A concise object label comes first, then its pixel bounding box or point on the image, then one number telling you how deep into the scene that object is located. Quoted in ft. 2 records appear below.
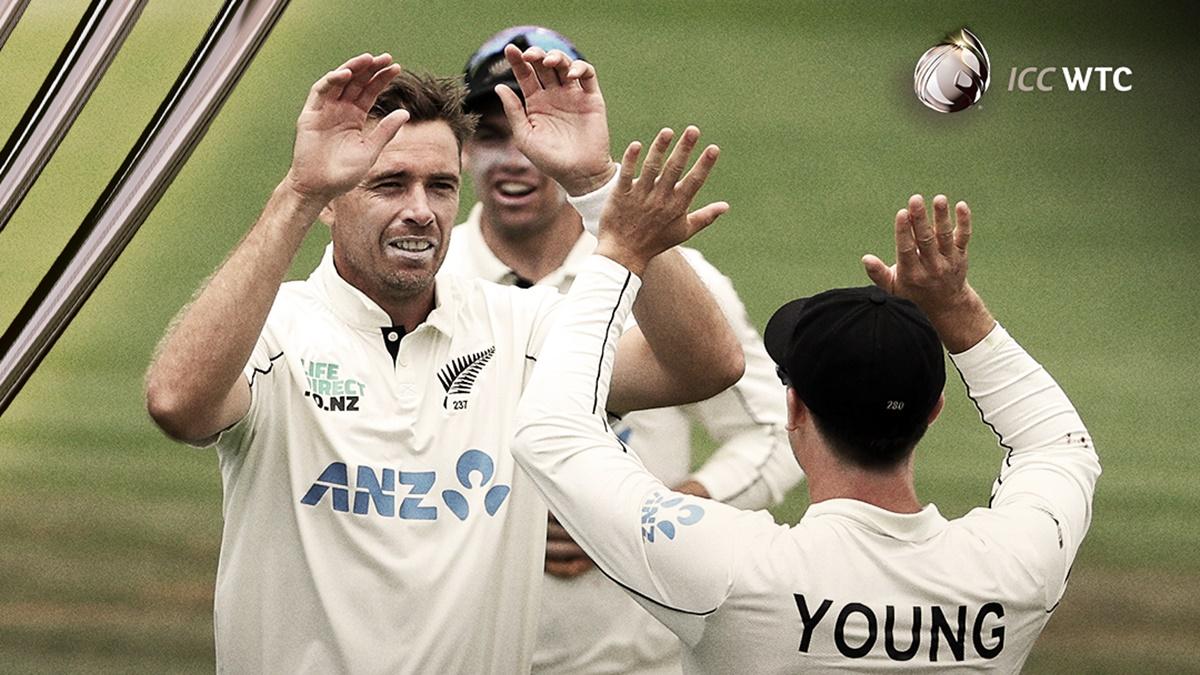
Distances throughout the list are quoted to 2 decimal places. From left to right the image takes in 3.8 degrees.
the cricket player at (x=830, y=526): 68.25
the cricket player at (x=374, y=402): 69.26
